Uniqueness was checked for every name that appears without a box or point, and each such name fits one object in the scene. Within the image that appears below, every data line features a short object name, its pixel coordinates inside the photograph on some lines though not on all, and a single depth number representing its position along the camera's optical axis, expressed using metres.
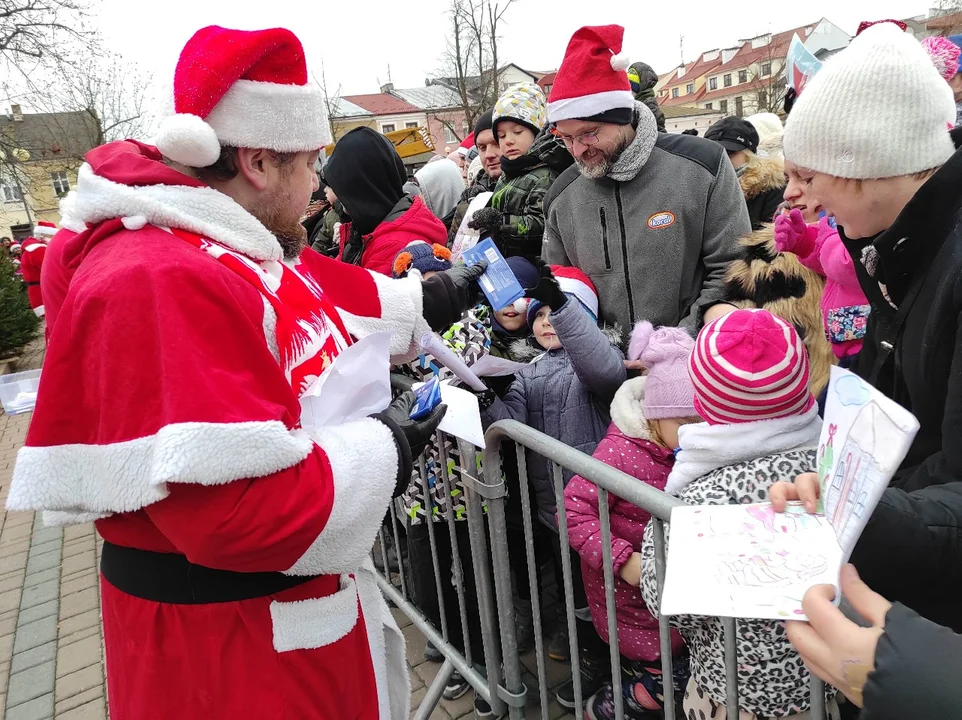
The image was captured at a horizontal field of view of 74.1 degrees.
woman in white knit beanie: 1.24
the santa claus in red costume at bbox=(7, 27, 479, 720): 1.12
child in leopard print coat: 1.48
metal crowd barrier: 1.40
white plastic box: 6.63
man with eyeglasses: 2.73
